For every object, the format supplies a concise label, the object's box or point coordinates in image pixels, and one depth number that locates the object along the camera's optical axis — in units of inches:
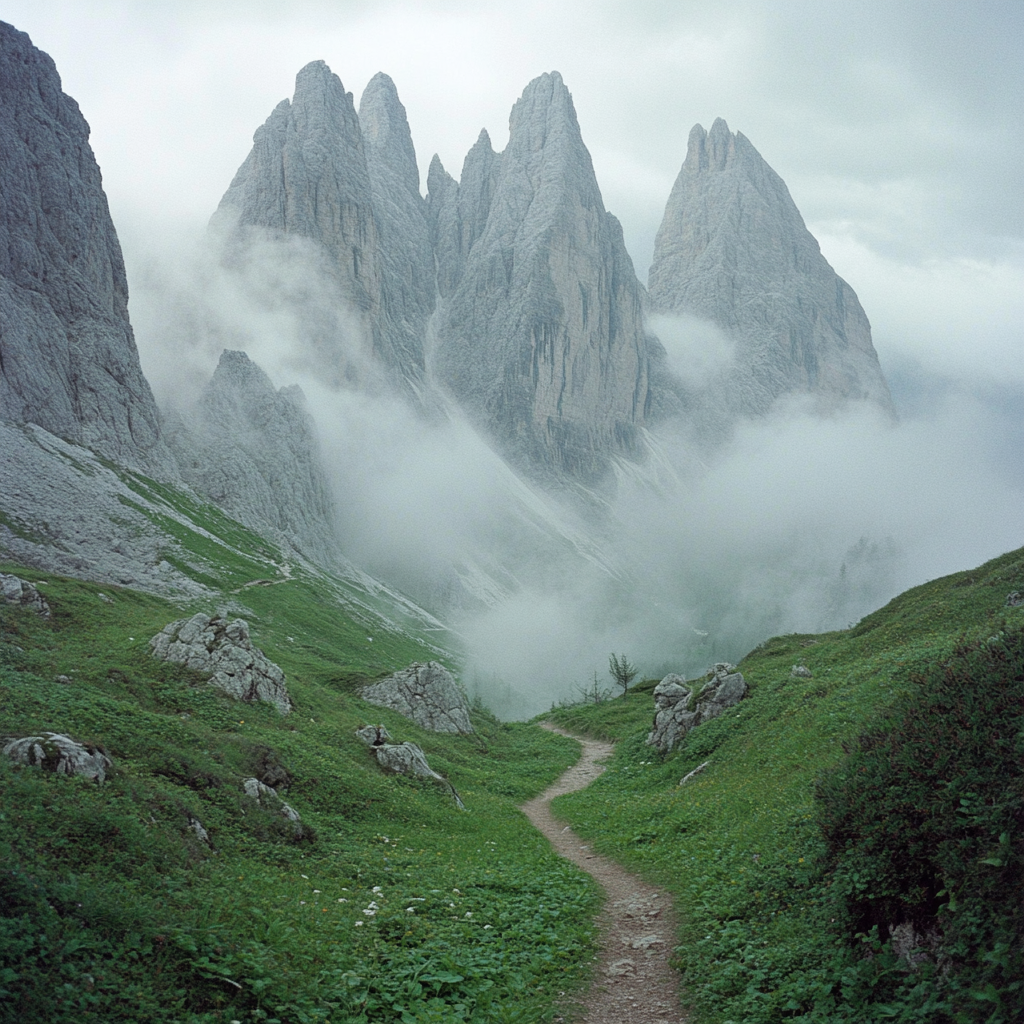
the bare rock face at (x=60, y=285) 4350.4
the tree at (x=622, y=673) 3141.7
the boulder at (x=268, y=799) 682.2
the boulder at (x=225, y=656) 1161.4
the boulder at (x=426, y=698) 1817.2
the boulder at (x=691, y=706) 1370.6
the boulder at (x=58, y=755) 515.5
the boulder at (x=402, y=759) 1104.2
